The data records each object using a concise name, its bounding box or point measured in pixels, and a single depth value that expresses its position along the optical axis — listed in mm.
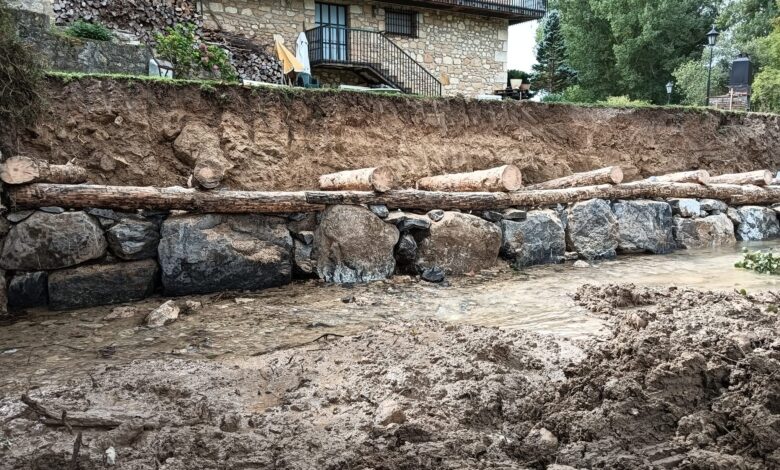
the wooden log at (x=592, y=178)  8281
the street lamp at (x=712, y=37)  17464
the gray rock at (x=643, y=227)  8344
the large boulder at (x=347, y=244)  6484
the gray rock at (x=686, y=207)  9062
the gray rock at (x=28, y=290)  5297
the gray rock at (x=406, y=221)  6782
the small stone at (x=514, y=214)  7523
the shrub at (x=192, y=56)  11758
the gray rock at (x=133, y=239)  5648
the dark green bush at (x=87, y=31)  10484
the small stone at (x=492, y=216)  7426
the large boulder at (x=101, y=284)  5406
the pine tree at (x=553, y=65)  33906
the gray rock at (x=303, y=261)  6504
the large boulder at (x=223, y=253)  5816
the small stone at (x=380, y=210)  6688
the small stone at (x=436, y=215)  7012
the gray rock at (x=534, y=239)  7457
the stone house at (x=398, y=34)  15930
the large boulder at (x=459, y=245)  6910
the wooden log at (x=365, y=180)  6699
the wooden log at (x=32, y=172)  5219
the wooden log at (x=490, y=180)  7465
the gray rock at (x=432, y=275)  6691
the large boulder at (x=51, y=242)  5285
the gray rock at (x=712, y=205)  9383
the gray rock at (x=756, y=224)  9742
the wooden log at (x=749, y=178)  10258
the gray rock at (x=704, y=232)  8938
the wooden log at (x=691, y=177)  9391
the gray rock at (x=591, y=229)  7973
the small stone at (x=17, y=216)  5312
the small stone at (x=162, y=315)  4863
